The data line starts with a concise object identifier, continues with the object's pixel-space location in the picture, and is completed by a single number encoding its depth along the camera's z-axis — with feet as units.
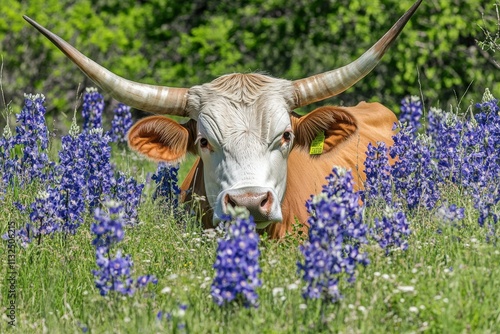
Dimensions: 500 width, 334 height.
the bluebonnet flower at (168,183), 38.52
